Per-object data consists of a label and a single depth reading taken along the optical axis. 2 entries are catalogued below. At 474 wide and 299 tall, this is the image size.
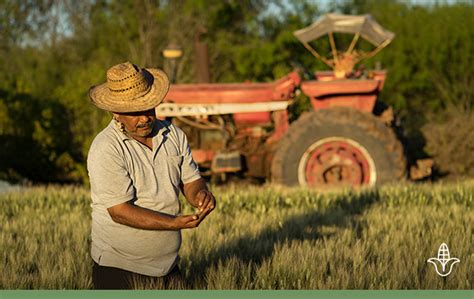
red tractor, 10.16
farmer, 4.36
